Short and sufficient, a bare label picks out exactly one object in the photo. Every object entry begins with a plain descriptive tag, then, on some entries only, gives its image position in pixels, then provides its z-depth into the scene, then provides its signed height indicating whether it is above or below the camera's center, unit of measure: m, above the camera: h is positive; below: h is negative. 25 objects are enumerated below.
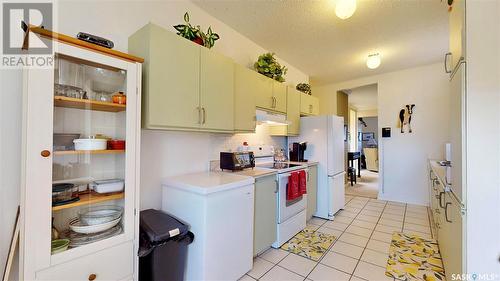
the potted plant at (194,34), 1.75 +0.95
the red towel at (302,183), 2.56 -0.53
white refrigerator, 3.16 -0.19
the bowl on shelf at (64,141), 1.15 -0.01
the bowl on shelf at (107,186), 1.33 -0.31
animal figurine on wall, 3.97 +0.54
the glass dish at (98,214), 1.31 -0.51
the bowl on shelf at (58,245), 1.07 -0.59
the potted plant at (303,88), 3.60 +0.98
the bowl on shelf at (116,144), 1.36 -0.03
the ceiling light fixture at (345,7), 1.82 +1.24
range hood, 2.43 +0.31
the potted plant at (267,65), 2.69 +1.03
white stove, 2.31 -0.86
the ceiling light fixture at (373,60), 3.16 +1.30
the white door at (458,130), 1.16 +0.09
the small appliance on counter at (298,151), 3.28 -0.15
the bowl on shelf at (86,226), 1.24 -0.55
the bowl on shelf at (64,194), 1.11 -0.32
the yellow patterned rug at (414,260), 1.83 -1.21
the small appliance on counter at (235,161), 2.17 -0.22
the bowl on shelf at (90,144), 1.26 -0.03
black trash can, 1.35 -0.75
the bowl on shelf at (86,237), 1.19 -0.61
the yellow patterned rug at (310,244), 2.20 -1.23
